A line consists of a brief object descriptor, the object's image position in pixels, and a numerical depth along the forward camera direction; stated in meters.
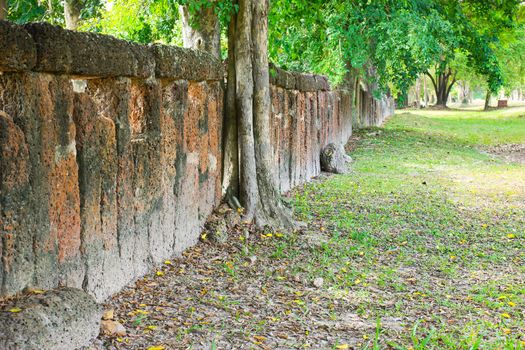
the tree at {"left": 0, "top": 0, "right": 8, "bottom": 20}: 7.97
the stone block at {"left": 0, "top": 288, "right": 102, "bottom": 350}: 3.58
